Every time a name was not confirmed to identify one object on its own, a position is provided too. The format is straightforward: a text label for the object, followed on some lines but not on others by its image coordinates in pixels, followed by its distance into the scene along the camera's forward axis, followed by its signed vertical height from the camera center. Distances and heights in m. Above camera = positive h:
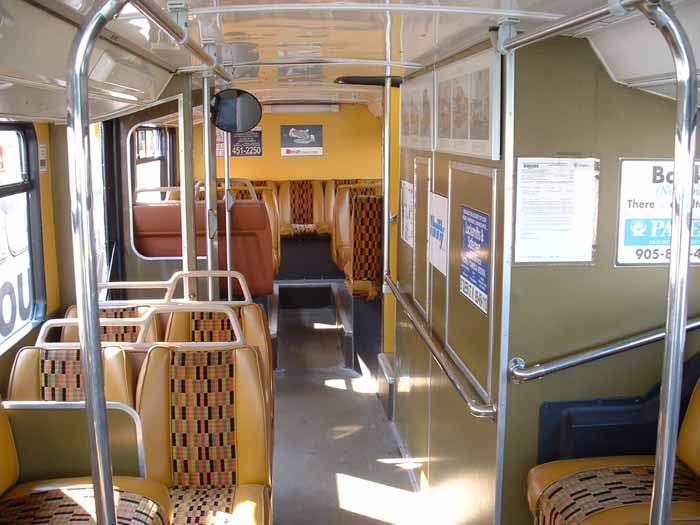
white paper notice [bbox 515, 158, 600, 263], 2.44 -0.16
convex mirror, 4.22 +0.28
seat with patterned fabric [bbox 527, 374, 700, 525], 2.24 -1.04
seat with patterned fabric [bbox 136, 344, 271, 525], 2.87 -0.98
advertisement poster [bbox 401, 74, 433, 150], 3.59 +0.24
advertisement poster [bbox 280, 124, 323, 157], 9.10 +0.25
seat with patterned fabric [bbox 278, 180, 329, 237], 9.05 -0.51
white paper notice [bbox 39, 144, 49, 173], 4.06 +0.01
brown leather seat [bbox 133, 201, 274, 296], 5.02 -0.52
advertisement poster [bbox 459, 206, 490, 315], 2.69 -0.37
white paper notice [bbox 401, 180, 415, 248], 4.22 -0.31
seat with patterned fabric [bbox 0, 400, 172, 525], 2.07 -0.98
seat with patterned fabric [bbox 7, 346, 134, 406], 2.99 -0.85
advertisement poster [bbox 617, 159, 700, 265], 2.49 -0.18
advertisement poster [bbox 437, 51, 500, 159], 2.49 +0.20
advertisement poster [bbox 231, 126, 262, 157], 9.00 +0.18
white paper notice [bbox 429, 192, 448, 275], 3.33 -0.33
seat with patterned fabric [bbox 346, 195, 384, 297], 6.06 -0.70
